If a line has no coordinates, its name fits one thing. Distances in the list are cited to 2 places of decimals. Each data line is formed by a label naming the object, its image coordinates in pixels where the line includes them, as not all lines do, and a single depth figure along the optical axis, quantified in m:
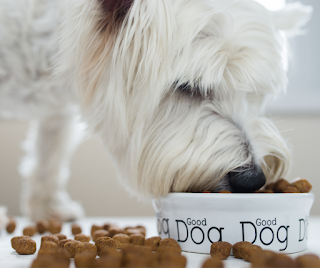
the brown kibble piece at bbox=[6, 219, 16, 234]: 0.48
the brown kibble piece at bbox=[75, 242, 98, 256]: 0.33
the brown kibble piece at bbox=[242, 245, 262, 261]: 0.31
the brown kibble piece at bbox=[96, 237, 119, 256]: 0.34
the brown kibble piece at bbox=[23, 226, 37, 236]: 0.45
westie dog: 0.37
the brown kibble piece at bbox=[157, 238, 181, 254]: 0.33
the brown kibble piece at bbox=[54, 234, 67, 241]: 0.39
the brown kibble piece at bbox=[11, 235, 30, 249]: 0.36
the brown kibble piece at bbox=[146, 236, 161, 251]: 0.36
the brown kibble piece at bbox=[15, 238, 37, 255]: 0.35
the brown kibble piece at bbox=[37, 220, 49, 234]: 0.48
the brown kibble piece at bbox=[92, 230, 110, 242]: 0.41
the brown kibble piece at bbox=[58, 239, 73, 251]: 0.34
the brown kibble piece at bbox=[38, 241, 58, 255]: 0.32
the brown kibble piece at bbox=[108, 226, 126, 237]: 0.42
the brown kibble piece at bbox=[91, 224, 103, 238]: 0.46
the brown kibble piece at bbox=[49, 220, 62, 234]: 0.47
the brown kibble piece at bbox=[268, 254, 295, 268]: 0.25
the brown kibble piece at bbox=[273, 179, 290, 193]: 0.39
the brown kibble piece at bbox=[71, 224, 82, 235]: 0.47
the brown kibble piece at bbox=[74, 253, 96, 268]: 0.27
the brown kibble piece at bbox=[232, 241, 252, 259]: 0.32
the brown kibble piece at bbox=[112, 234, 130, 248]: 0.37
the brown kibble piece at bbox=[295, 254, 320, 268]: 0.26
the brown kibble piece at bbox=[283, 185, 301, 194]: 0.38
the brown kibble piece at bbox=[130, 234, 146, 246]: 0.37
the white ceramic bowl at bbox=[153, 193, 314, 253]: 0.33
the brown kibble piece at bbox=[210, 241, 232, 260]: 0.33
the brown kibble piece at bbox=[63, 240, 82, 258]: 0.33
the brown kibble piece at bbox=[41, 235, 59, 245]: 0.36
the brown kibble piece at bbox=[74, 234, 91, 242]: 0.39
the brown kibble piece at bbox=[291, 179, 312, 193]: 0.39
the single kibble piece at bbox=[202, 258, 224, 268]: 0.26
